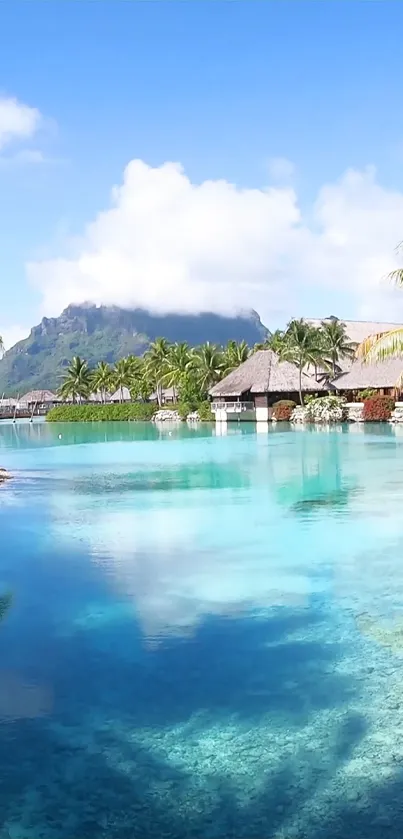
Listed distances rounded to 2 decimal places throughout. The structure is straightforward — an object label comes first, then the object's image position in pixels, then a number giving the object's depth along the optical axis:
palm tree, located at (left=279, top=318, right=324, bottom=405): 38.44
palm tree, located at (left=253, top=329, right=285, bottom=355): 46.81
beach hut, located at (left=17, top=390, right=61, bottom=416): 76.19
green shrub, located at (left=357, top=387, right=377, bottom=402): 38.14
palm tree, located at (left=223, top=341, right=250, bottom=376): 48.50
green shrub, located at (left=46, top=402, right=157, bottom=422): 48.19
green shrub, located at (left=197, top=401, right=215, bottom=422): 42.75
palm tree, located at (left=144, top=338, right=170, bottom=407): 51.84
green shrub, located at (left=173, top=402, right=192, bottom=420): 44.38
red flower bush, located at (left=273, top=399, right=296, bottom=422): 38.12
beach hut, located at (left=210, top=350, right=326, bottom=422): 40.94
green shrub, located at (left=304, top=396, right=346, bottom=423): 35.53
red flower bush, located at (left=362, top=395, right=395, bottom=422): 34.12
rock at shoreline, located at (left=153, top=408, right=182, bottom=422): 45.09
